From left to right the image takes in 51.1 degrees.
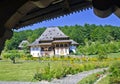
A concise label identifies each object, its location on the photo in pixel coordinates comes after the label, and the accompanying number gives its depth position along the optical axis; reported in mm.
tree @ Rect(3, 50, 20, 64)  16357
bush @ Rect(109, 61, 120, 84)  6941
